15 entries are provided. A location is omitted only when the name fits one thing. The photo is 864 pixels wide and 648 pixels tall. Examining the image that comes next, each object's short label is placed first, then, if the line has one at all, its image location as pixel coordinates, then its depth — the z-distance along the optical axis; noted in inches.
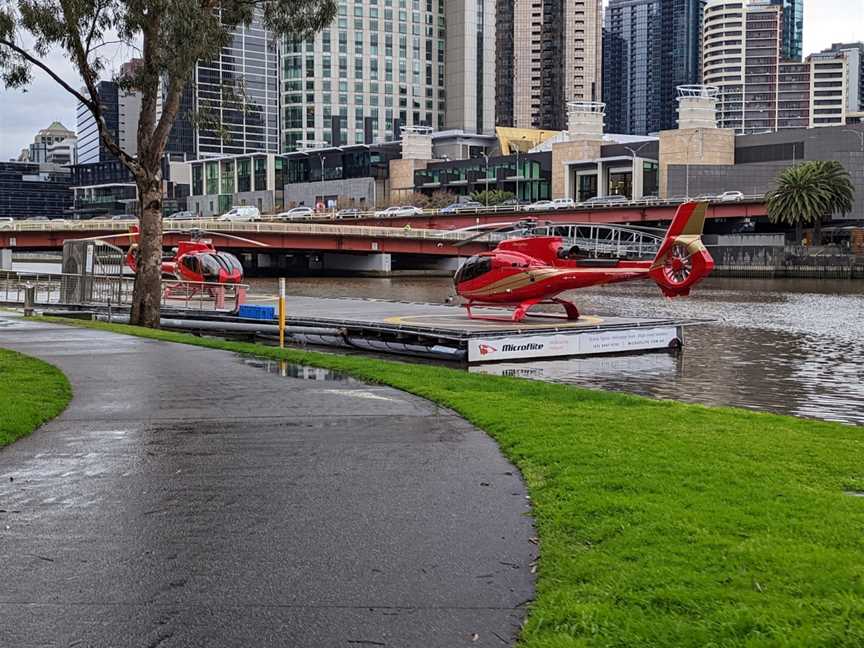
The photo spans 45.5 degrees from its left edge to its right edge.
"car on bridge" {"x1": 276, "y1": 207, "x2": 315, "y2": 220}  5014.8
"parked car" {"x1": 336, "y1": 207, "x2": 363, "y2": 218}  4980.3
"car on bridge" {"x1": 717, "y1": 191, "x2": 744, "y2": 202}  4052.7
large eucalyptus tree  1108.5
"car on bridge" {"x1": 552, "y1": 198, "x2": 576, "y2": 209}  4448.8
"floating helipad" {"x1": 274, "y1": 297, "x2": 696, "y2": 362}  1108.5
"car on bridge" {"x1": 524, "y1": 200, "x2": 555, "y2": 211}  4452.3
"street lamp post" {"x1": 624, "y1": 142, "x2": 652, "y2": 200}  5275.6
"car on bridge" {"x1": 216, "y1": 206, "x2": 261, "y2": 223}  4890.3
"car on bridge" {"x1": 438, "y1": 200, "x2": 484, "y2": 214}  4724.4
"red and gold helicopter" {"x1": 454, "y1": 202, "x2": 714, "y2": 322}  1208.2
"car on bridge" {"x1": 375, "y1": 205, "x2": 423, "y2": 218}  4854.8
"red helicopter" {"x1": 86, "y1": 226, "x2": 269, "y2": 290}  1720.0
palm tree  3865.7
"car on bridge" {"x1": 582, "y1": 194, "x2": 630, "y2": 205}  4386.3
